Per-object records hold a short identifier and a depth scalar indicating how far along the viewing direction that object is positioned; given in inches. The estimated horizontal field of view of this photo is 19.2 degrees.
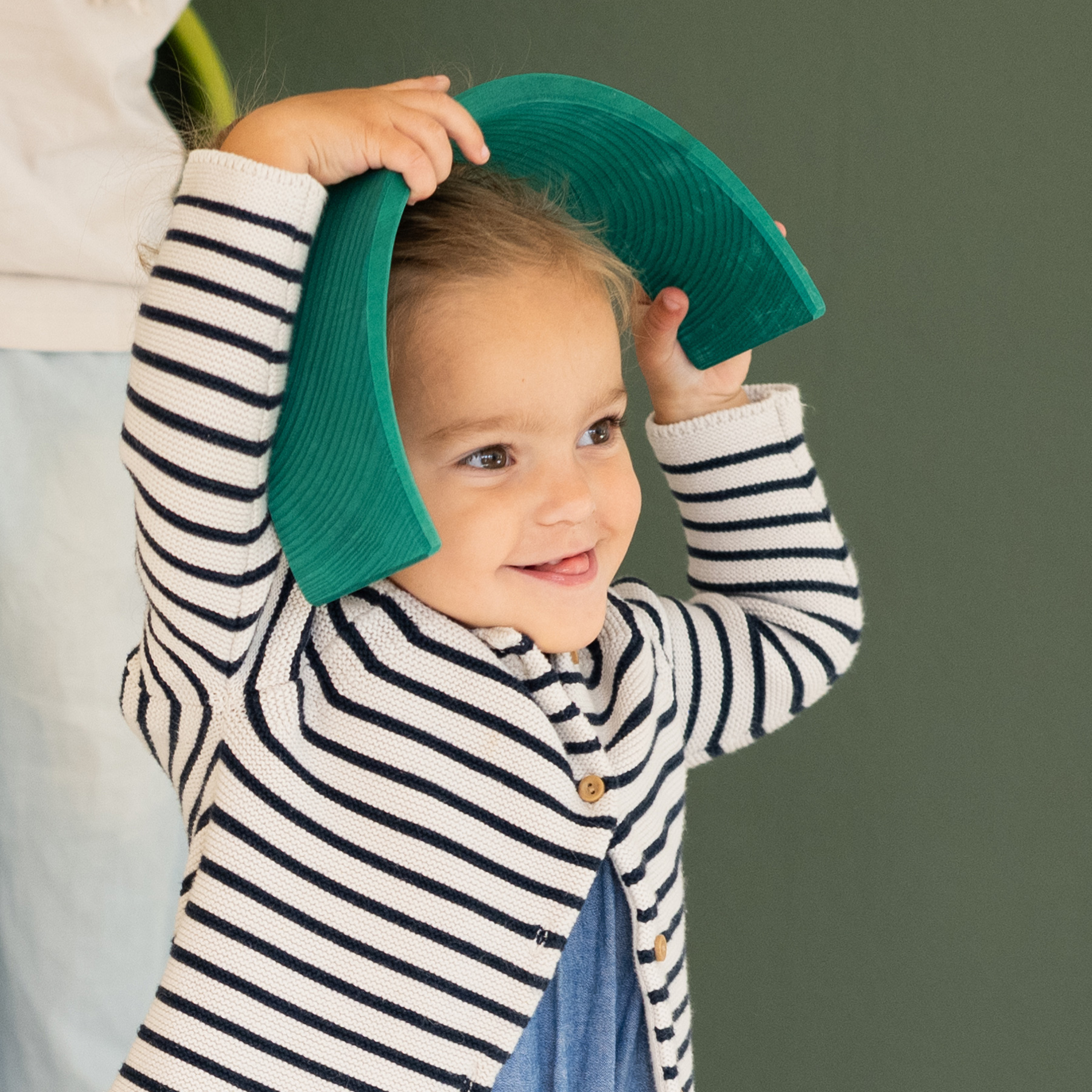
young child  53.0
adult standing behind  64.9
